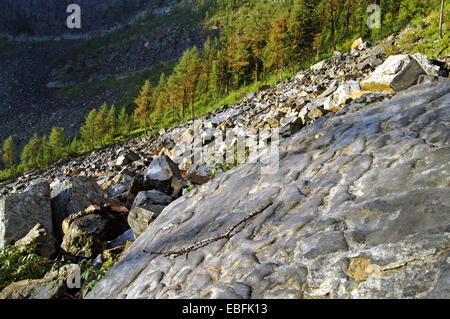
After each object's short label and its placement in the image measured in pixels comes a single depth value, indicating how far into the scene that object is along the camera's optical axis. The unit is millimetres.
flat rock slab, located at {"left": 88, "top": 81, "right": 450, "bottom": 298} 2488
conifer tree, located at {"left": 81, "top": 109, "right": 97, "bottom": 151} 77250
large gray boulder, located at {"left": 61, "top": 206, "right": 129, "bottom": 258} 7281
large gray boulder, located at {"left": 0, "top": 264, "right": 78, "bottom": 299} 5035
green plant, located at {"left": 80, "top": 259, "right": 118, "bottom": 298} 4914
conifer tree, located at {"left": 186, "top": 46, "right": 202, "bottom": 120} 54344
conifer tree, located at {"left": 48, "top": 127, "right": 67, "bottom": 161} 76019
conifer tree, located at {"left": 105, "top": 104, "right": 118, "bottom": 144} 77812
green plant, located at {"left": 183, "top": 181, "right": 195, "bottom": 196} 8055
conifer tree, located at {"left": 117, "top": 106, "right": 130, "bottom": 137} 82450
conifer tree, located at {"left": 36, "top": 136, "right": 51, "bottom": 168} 75750
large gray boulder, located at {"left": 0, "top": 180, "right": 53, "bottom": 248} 7859
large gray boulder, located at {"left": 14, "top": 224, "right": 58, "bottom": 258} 7047
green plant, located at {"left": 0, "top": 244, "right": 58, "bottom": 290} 6281
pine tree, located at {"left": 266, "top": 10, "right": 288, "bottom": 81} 43344
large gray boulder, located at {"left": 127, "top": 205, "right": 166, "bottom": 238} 6919
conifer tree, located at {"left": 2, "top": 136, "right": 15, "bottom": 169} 80000
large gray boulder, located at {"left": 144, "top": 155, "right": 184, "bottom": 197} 10695
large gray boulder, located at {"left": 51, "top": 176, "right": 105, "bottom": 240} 9102
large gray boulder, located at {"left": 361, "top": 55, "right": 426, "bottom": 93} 7859
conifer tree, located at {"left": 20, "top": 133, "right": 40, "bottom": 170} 78556
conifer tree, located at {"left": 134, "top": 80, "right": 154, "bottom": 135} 65125
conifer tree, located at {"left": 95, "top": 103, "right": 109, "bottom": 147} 76875
